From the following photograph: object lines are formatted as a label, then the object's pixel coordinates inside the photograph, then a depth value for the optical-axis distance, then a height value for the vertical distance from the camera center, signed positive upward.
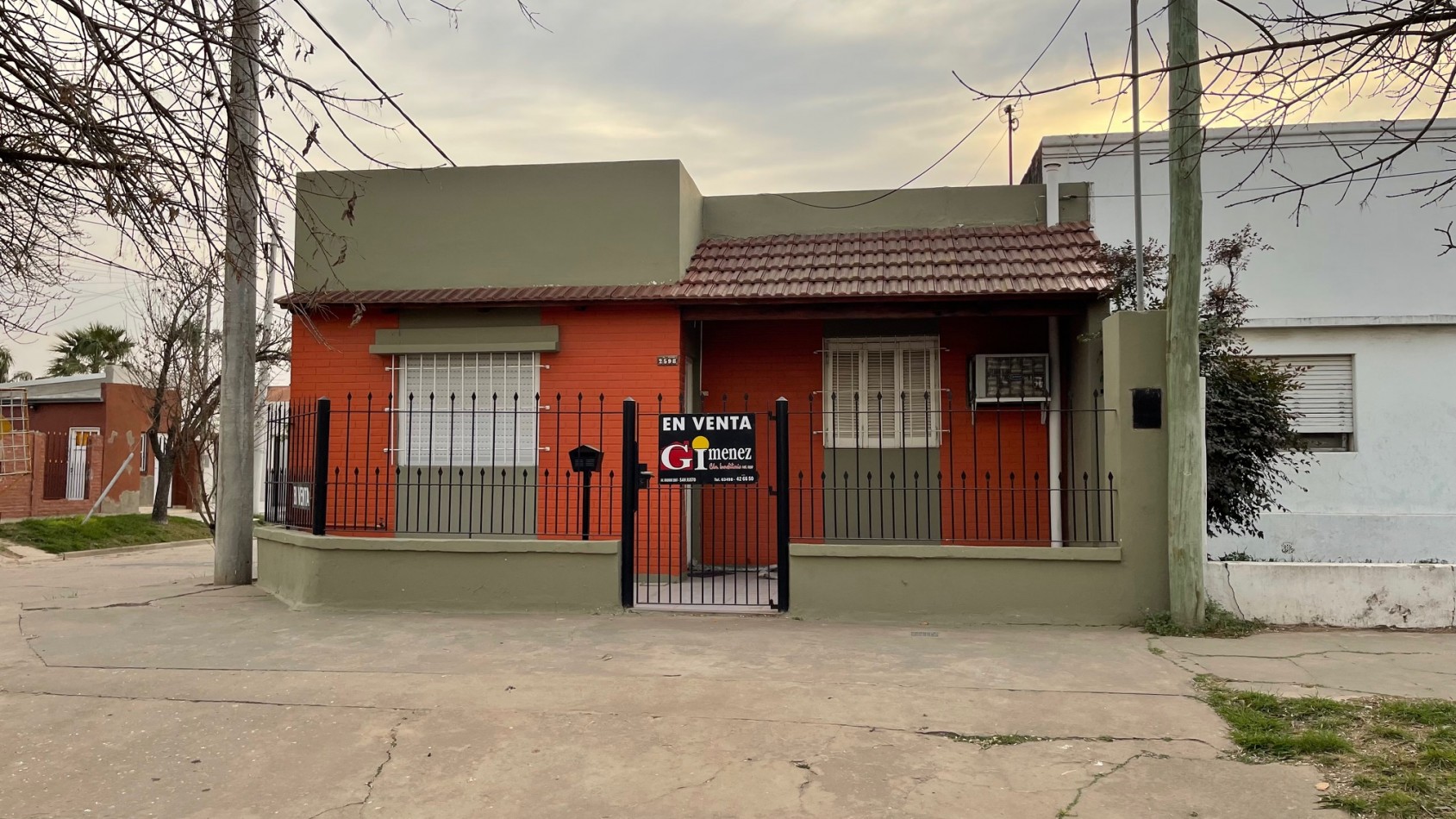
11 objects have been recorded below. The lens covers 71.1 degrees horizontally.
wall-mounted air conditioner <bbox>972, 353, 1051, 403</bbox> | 10.59 +0.84
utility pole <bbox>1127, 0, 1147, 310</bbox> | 9.09 +1.77
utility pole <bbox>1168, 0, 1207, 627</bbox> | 7.46 +0.53
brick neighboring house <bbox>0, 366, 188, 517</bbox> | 22.38 +0.14
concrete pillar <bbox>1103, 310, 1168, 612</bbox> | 7.86 -0.10
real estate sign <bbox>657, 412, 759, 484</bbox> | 8.43 +0.06
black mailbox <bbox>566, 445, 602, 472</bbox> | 8.54 -0.02
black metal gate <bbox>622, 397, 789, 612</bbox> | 8.45 -0.78
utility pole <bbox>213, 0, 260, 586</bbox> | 10.64 +0.12
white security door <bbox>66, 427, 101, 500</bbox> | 23.95 -0.37
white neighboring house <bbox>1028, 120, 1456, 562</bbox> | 11.99 +1.63
